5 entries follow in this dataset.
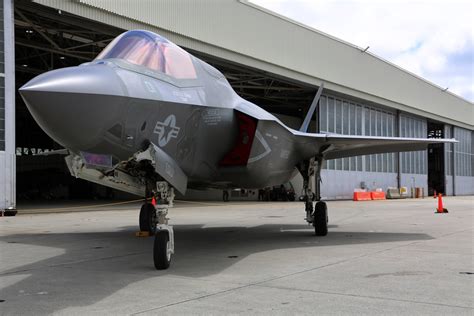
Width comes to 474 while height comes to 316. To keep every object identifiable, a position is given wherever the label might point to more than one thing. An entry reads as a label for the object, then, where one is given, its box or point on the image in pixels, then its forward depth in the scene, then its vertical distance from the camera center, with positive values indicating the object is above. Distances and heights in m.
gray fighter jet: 5.04 +0.64
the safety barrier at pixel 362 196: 35.31 -2.07
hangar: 20.73 +6.65
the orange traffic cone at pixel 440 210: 20.08 -1.78
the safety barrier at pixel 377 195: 37.43 -2.12
